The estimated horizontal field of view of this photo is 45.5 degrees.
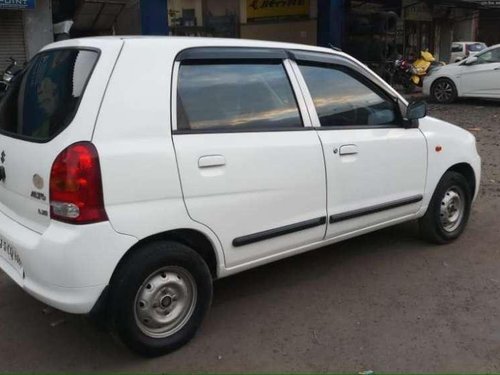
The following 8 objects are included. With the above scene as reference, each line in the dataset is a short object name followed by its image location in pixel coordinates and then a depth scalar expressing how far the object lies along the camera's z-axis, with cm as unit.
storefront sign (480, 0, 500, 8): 2542
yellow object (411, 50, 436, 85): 1834
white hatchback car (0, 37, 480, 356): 292
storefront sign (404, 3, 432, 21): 2360
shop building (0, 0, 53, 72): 1188
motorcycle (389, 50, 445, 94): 1834
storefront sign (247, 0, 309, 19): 2030
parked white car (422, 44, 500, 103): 1376
